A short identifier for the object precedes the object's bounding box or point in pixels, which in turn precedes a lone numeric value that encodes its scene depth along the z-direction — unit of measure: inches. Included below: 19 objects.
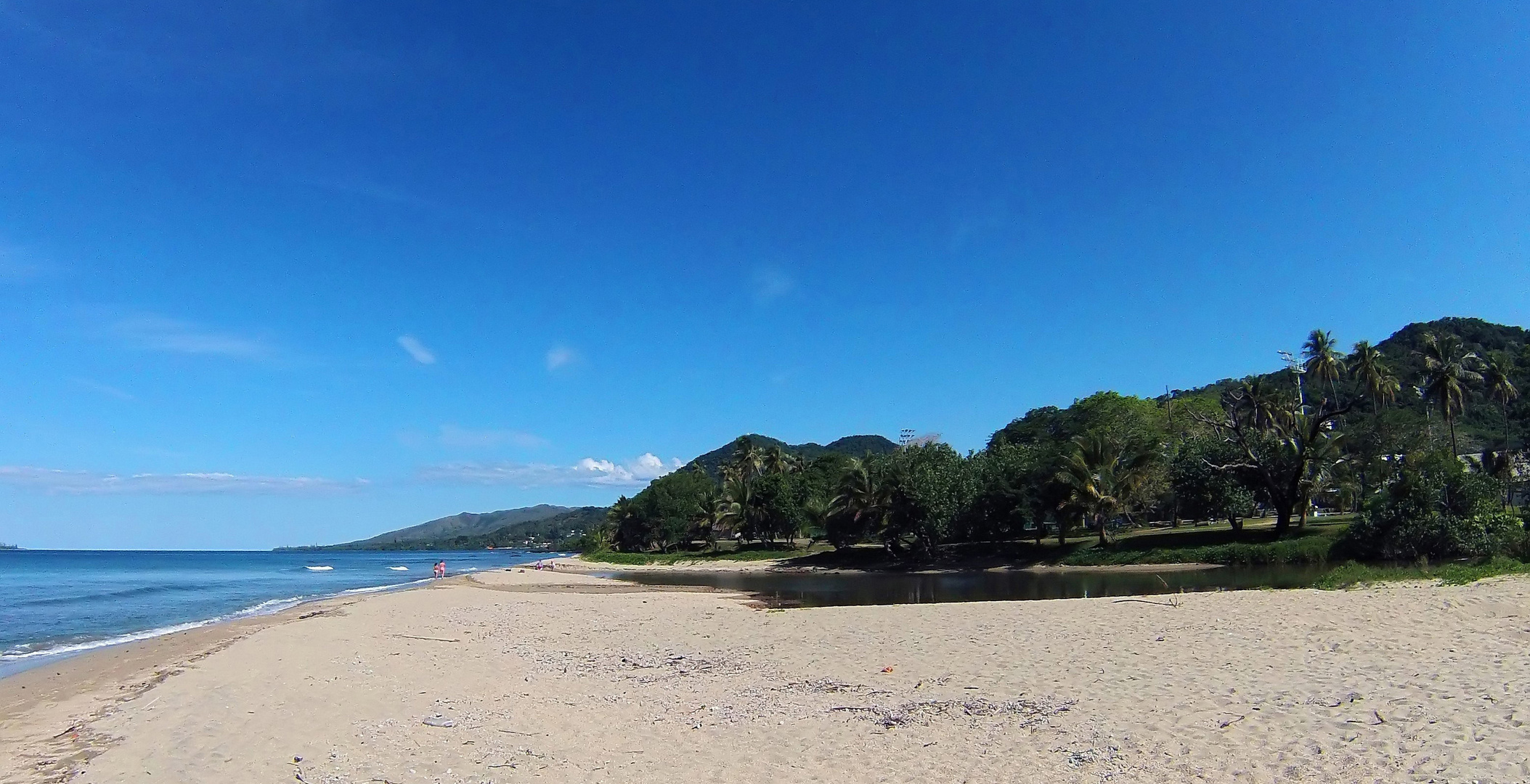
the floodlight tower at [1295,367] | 2952.8
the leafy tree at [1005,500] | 2022.6
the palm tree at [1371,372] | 2541.8
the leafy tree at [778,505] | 2940.5
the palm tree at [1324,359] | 2647.6
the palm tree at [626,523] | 3703.2
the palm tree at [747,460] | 3964.1
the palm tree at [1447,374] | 2174.0
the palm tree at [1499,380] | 2290.8
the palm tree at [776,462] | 3991.1
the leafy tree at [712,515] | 3159.5
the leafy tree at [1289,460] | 1740.9
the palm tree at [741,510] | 3080.7
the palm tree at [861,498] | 2217.0
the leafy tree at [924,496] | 2063.2
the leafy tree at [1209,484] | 1806.1
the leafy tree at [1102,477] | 1887.3
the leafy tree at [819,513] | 2393.0
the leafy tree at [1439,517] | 1187.3
